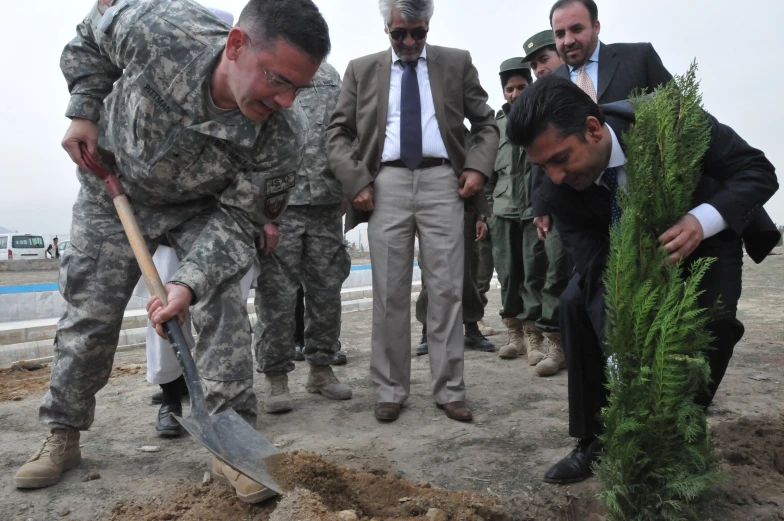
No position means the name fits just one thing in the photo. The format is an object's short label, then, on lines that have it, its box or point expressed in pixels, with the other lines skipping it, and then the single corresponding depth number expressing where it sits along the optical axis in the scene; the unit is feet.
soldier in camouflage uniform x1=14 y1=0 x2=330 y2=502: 8.70
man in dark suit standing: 12.27
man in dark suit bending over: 7.60
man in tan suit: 11.99
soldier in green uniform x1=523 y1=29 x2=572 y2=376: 14.15
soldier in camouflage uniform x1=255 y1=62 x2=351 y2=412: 13.07
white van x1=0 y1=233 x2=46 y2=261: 100.12
